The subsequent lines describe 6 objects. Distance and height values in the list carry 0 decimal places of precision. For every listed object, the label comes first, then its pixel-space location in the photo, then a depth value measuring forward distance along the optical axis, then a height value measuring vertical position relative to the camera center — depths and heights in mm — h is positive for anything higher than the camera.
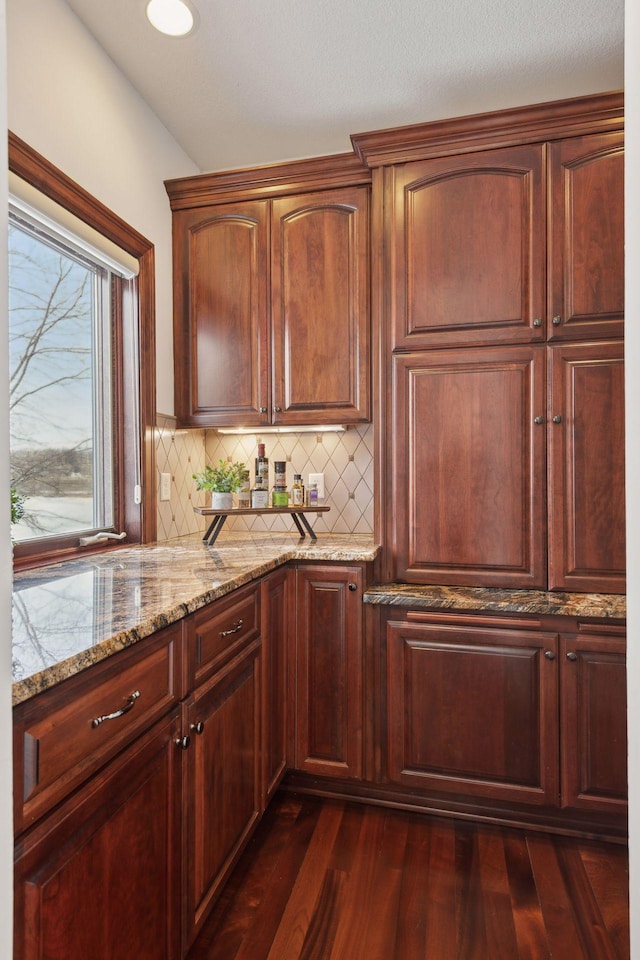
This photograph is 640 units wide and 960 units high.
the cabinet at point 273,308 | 2258 +697
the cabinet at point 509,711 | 1810 -819
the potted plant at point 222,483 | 2324 -40
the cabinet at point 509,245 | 1882 +803
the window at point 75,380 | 1695 +332
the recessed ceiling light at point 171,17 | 1742 +1466
